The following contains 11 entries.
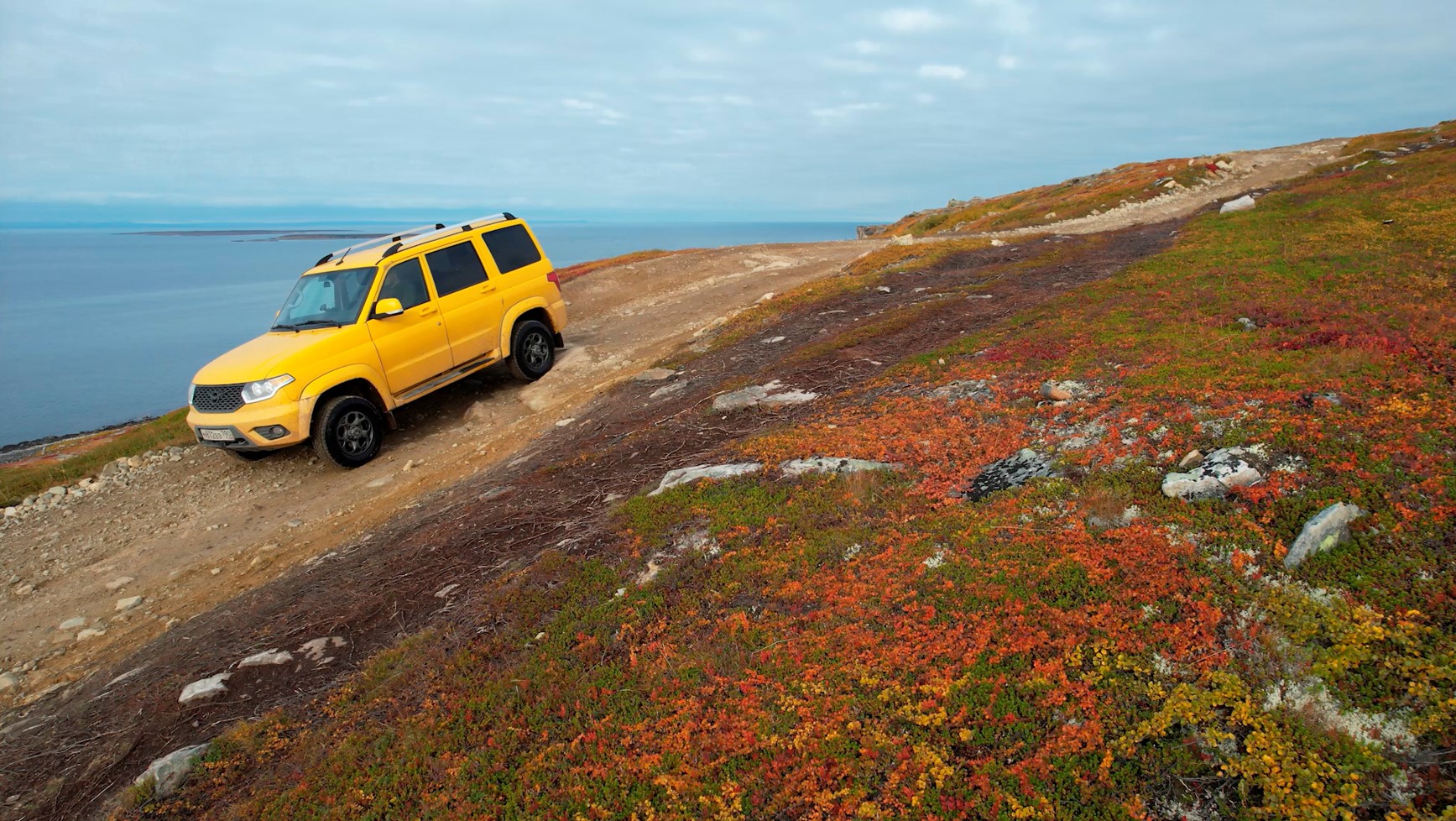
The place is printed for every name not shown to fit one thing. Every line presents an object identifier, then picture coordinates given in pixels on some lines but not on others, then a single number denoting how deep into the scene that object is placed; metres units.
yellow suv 10.45
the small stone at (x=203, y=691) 5.94
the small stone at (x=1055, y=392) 8.69
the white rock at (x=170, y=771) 4.81
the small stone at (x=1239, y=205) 25.30
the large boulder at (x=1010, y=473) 6.85
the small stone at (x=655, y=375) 14.10
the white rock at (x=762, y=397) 10.71
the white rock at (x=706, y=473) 8.08
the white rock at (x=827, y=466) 7.64
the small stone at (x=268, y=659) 6.34
